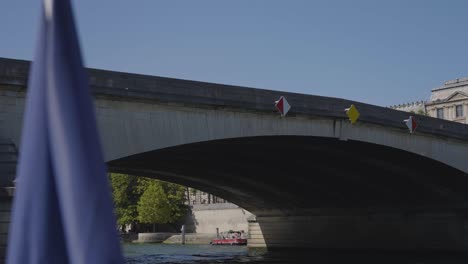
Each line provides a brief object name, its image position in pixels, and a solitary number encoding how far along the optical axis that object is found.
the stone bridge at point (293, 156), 19.97
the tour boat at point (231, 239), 58.38
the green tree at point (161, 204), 76.31
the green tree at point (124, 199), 82.34
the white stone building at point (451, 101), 86.19
